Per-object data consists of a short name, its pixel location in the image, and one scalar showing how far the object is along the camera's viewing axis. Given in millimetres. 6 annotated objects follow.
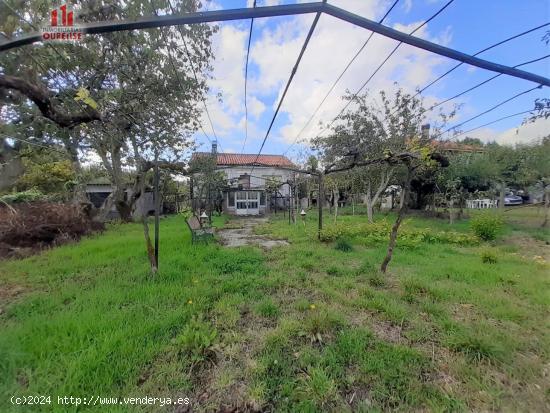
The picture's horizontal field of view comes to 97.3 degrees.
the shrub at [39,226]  6156
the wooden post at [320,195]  7491
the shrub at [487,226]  7879
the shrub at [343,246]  6327
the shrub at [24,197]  8281
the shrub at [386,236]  7250
